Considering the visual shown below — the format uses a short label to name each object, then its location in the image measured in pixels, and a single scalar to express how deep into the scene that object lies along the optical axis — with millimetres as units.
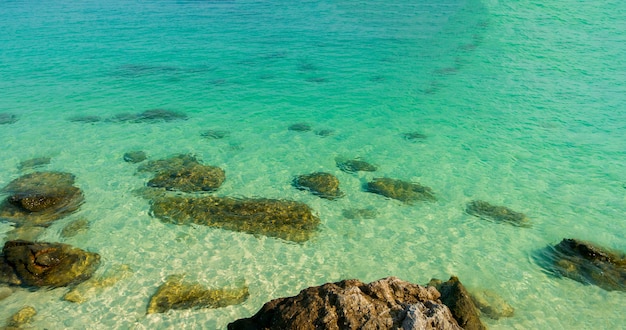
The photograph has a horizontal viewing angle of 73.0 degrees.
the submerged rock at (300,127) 19406
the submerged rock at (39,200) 12711
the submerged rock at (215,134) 18639
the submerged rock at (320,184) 14266
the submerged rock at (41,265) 10133
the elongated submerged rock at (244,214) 12312
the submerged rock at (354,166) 15883
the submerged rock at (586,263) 10602
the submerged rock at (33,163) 15777
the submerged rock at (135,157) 16375
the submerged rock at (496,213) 12953
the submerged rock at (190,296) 9711
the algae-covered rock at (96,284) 9852
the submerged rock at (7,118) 19906
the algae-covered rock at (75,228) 12104
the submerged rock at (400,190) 14078
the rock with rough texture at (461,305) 7838
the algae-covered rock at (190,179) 14367
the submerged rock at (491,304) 9653
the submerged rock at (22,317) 9064
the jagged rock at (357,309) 5859
